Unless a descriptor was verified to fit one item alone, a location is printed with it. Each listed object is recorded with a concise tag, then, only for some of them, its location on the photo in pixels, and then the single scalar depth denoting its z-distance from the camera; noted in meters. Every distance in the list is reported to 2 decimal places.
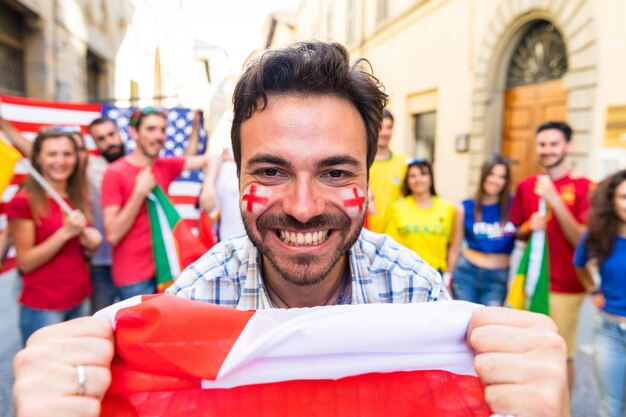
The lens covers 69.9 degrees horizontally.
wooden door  8.05
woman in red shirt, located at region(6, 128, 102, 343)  2.69
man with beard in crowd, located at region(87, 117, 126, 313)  3.42
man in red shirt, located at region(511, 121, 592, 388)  3.16
